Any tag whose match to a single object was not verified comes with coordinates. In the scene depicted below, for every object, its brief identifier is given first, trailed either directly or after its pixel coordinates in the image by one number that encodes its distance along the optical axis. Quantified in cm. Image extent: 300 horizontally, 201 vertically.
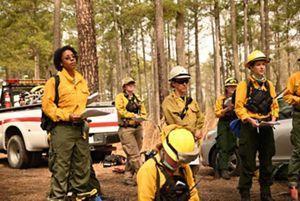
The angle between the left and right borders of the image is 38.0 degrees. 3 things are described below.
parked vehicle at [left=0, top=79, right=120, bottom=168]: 924
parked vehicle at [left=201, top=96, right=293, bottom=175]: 700
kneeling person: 304
